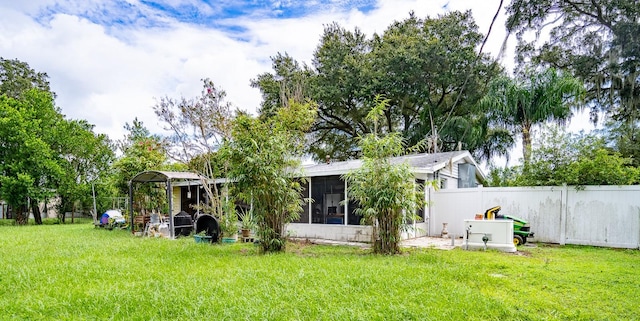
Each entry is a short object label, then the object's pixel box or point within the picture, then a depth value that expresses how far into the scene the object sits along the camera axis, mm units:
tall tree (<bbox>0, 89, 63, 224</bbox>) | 15773
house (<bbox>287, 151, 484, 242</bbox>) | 9094
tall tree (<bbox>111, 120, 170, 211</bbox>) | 13086
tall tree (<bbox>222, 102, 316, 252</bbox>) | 6949
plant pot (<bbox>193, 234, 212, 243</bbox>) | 8867
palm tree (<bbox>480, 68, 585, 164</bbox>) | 11633
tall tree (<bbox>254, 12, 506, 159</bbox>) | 16047
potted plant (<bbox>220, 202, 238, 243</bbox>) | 9062
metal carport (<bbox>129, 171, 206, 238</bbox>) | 10047
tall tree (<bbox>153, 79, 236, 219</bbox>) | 11014
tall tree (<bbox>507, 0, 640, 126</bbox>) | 12680
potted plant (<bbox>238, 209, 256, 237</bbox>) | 8859
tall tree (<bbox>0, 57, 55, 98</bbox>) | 19891
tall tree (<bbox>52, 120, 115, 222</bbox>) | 17438
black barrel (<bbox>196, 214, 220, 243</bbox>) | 8969
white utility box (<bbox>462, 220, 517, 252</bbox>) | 7176
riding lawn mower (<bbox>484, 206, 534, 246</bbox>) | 7965
